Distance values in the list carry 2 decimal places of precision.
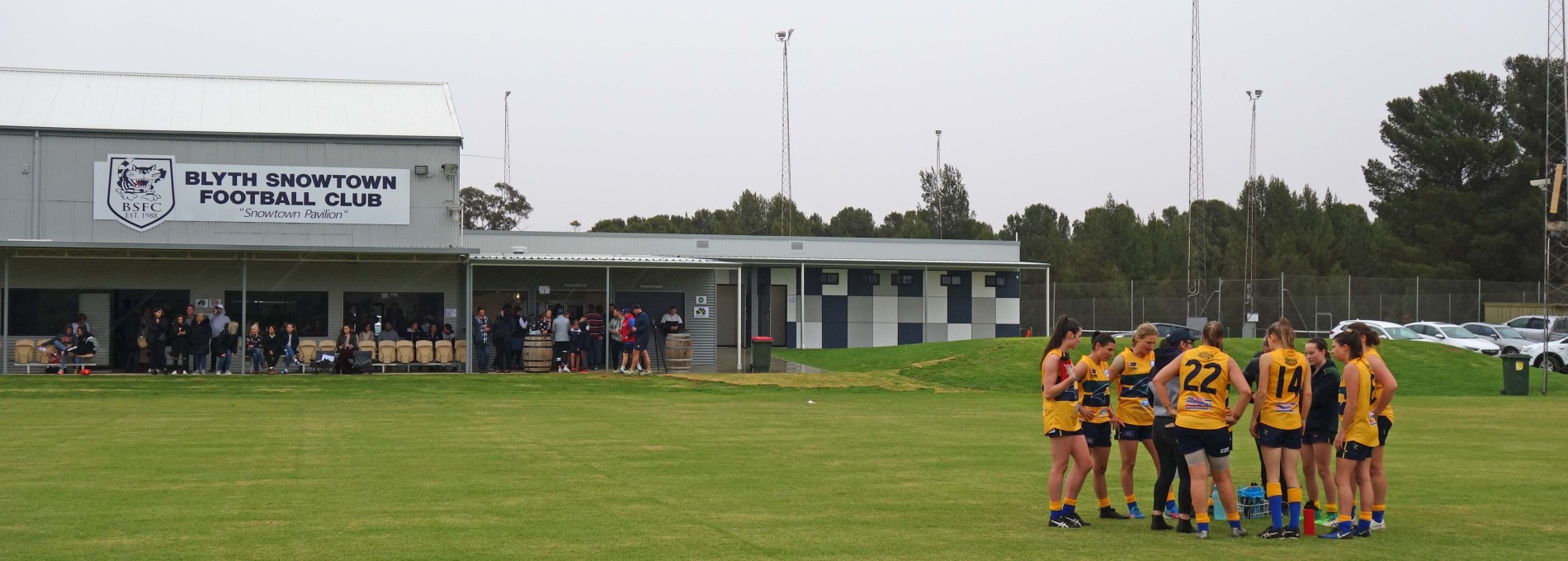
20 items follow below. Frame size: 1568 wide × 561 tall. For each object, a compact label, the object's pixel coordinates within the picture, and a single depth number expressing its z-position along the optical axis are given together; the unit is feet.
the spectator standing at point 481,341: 100.94
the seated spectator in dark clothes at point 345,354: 95.30
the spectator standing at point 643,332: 98.63
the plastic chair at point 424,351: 98.48
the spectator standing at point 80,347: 92.79
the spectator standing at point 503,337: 99.30
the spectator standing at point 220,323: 93.40
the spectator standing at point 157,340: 93.30
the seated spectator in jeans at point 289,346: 96.53
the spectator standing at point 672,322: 101.86
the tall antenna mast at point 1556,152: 153.19
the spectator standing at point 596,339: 102.27
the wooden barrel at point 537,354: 98.22
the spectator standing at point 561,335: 99.14
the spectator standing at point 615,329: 99.71
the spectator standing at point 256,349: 94.22
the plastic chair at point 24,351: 93.68
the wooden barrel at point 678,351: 101.24
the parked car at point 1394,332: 125.90
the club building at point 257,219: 97.45
